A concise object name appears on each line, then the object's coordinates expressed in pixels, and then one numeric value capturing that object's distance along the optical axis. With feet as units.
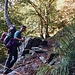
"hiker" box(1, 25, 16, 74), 26.63
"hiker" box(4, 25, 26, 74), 26.71
